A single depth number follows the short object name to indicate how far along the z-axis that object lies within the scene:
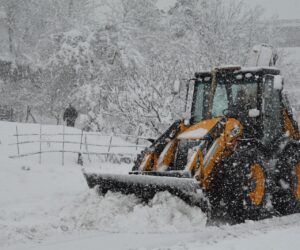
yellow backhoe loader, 13.27
